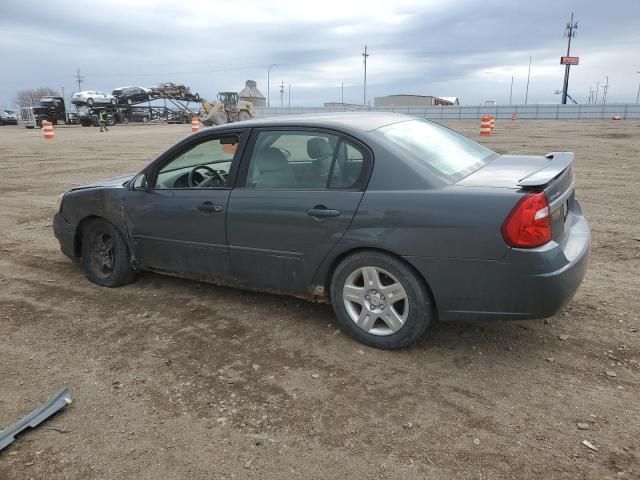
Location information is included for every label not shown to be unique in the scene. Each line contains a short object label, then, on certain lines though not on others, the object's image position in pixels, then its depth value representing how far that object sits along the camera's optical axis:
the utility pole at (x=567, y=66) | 73.71
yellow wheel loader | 34.31
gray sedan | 3.06
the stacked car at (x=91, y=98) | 43.12
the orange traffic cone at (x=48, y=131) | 27.12
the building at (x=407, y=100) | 86.69
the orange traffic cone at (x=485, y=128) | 23.64
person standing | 34.61
